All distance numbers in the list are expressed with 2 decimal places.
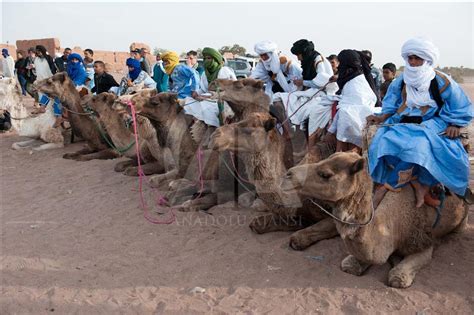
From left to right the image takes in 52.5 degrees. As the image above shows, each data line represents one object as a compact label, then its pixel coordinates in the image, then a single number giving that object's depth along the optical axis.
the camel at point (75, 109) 9.67
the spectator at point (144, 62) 12.66
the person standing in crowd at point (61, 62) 14.78
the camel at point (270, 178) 4.87
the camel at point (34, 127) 10.45
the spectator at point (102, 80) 10.95
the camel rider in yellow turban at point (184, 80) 8.16
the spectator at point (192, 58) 11.99
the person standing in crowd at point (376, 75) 11.29
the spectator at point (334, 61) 8.98
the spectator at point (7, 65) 17.27
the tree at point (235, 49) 41.90
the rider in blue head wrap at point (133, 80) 10.09
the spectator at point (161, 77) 10.09
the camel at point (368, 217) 3.71
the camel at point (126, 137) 7.85
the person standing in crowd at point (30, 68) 16.89
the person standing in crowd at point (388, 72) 9.33
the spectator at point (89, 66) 13.01
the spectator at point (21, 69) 17.45
